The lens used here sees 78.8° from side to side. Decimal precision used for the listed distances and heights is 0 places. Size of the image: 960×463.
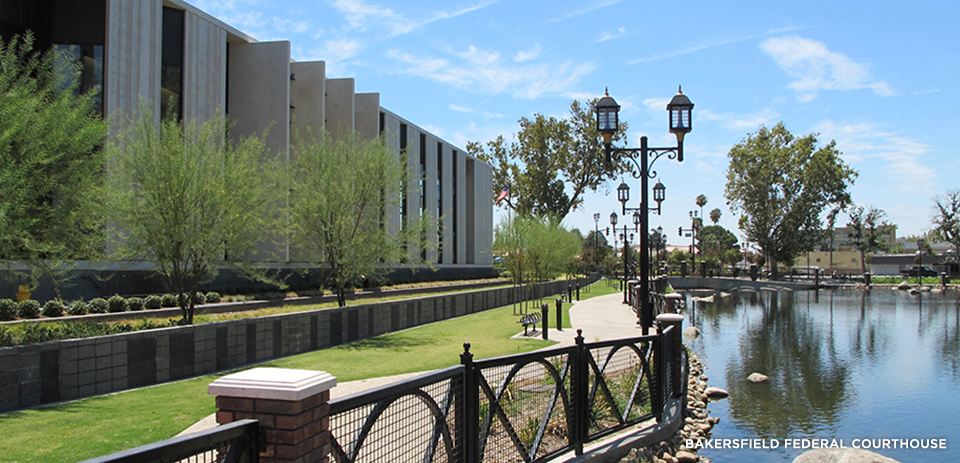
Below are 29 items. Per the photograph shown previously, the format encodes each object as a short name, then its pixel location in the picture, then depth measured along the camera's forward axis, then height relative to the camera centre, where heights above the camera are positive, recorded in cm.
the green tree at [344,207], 1814 +118
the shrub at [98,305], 1658 -173
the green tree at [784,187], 7219 +712
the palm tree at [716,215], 13400 +665
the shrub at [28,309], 1484 -163
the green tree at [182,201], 1247 +96
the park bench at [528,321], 1770 -235
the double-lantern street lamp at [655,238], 5050 +52
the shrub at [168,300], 1895 -179
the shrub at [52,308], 1551 -167
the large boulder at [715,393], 1364 -349
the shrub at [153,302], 1838 -181
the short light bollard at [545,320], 1620 -211
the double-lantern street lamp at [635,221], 4425 +181
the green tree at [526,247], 2994 -16
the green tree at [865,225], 8583 +269
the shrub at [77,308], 1597 -174
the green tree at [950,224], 7481 +254
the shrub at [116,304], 1700 -172
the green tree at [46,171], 982 +138
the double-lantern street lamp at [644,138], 1191 +240
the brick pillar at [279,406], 302 -86
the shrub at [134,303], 1770 -178
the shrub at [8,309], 1449 -161
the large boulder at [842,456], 762 -284
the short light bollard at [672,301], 1773 -175
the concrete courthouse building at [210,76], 2234 +808
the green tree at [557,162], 5906 +844
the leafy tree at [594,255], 8104 -166
